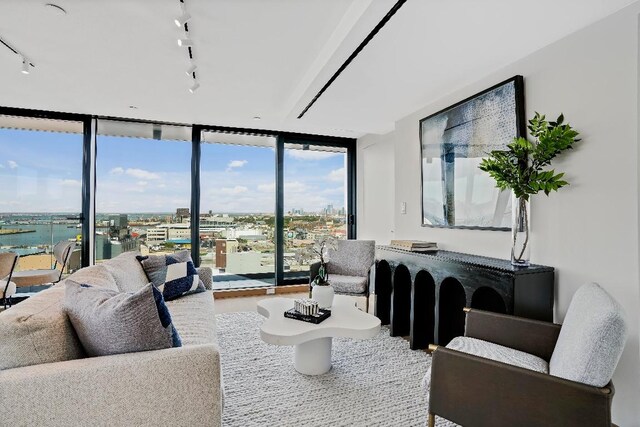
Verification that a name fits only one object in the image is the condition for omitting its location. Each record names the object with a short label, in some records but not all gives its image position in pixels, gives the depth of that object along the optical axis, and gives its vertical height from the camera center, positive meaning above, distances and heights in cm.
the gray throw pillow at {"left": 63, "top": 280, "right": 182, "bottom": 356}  134 -41
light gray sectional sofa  117 -59
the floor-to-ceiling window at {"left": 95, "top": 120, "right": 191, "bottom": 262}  448 +44
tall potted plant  209 +35
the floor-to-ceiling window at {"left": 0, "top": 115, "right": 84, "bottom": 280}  409 +42
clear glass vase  227 -10
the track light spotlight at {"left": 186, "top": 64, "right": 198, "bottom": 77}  266 +121
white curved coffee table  218 -73
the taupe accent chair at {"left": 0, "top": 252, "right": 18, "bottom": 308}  331 -50
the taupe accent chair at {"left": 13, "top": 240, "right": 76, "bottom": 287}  368 -60
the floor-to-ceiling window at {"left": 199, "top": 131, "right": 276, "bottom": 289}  489 +18
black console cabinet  213 -56
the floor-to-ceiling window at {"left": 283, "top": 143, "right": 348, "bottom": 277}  527 +34
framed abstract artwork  251 +57
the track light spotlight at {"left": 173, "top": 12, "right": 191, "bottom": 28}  195 +119
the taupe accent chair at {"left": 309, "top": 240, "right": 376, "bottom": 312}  418 -50
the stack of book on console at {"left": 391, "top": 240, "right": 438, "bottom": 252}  309 -25
